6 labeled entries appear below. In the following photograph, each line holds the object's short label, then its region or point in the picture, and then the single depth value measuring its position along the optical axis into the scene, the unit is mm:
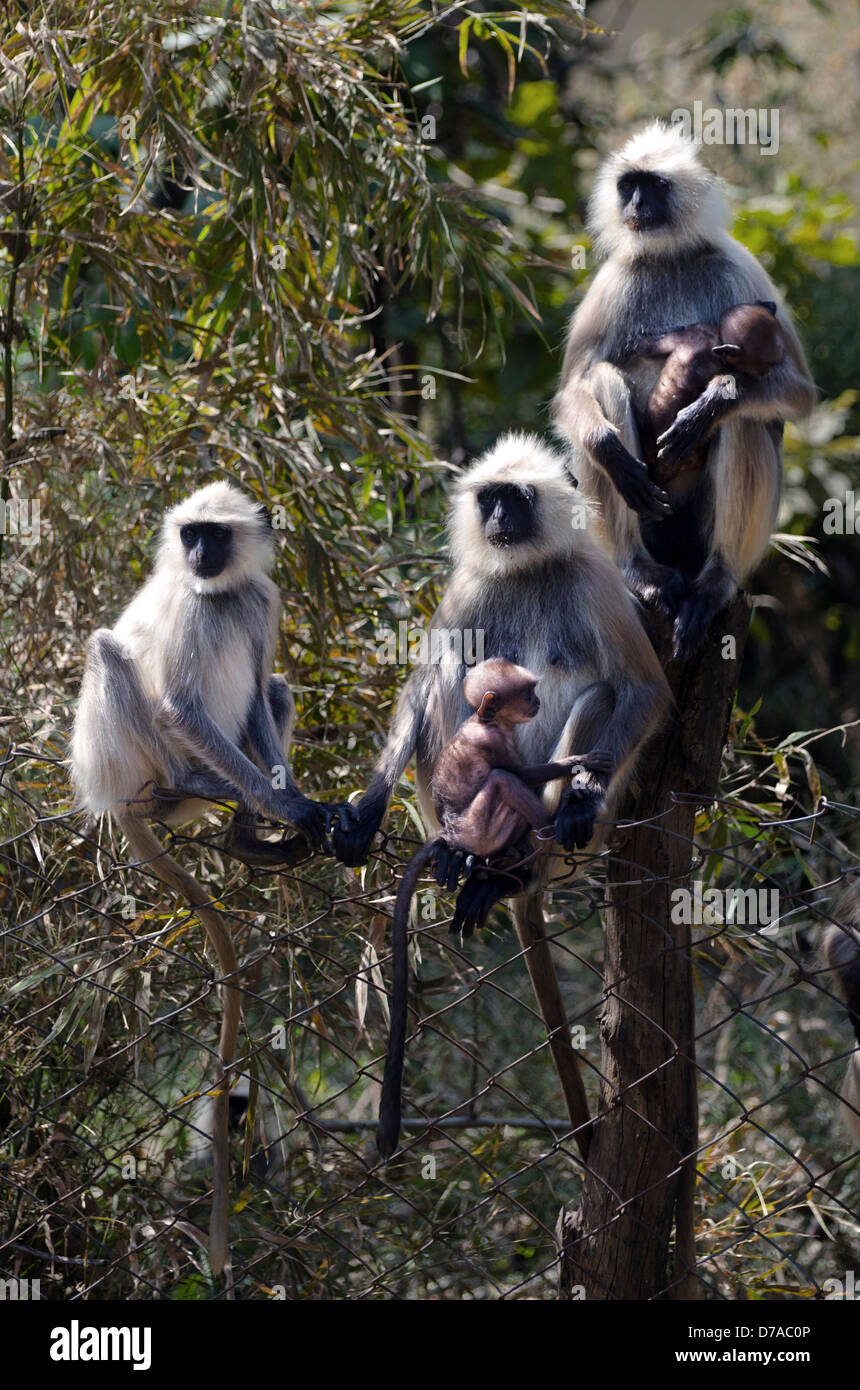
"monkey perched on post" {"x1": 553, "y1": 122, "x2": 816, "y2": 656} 7047
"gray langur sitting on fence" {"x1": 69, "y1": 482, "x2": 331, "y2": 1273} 6406
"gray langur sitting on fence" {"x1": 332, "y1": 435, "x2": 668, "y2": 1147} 5984
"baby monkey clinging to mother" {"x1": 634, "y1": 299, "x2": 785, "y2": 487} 6977
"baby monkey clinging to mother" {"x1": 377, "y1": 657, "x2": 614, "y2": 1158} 5328
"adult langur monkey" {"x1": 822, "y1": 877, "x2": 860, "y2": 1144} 6805
